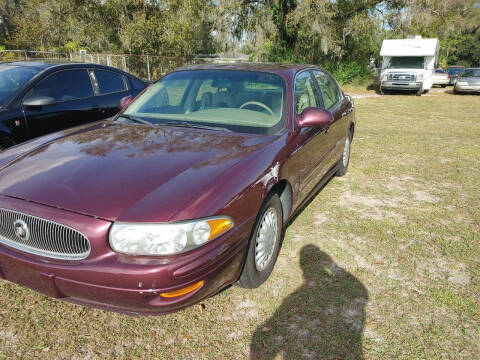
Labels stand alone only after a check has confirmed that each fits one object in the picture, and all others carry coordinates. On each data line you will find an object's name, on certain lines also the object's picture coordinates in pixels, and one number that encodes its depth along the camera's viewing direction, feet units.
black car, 14.71
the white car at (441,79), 83.05
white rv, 62.34
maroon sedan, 6.48
